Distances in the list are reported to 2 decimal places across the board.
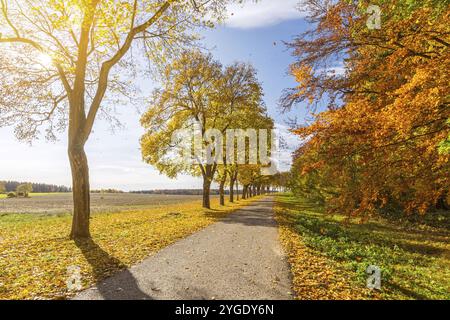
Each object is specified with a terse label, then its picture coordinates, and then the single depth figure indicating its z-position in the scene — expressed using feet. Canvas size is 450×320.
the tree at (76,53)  36.42
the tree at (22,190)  267.80
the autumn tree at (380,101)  21.06
